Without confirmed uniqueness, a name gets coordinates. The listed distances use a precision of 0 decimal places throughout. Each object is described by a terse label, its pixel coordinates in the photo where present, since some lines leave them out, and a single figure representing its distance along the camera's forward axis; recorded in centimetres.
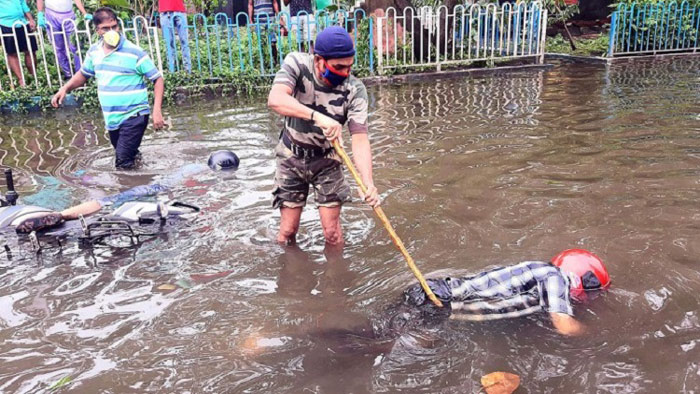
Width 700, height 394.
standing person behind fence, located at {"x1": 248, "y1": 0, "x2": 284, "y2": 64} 1248
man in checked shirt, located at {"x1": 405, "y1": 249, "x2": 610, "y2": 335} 343
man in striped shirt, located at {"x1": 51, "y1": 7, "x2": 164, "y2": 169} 594
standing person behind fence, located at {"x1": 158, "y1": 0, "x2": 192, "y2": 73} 1144
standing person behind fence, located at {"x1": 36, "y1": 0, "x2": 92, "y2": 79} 1104
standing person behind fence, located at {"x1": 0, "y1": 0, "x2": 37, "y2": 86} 1045
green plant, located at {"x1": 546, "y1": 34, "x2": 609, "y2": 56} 1670
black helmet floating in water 671
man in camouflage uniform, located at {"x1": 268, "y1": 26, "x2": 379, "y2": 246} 369
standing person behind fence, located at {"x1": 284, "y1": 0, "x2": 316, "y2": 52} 1216
